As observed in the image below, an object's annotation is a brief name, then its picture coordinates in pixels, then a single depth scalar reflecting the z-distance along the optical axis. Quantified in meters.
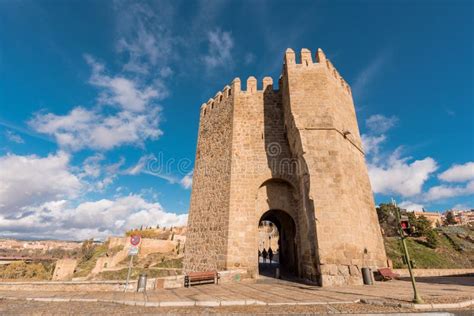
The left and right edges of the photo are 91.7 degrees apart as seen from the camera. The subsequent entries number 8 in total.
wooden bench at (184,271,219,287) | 8.25
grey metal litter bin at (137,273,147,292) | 6.95
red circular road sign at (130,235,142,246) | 7.30
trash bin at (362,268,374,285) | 7.78
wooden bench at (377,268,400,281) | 8.46
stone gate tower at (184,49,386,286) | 8.56
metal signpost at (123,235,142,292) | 7.22
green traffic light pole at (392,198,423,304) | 4.70
